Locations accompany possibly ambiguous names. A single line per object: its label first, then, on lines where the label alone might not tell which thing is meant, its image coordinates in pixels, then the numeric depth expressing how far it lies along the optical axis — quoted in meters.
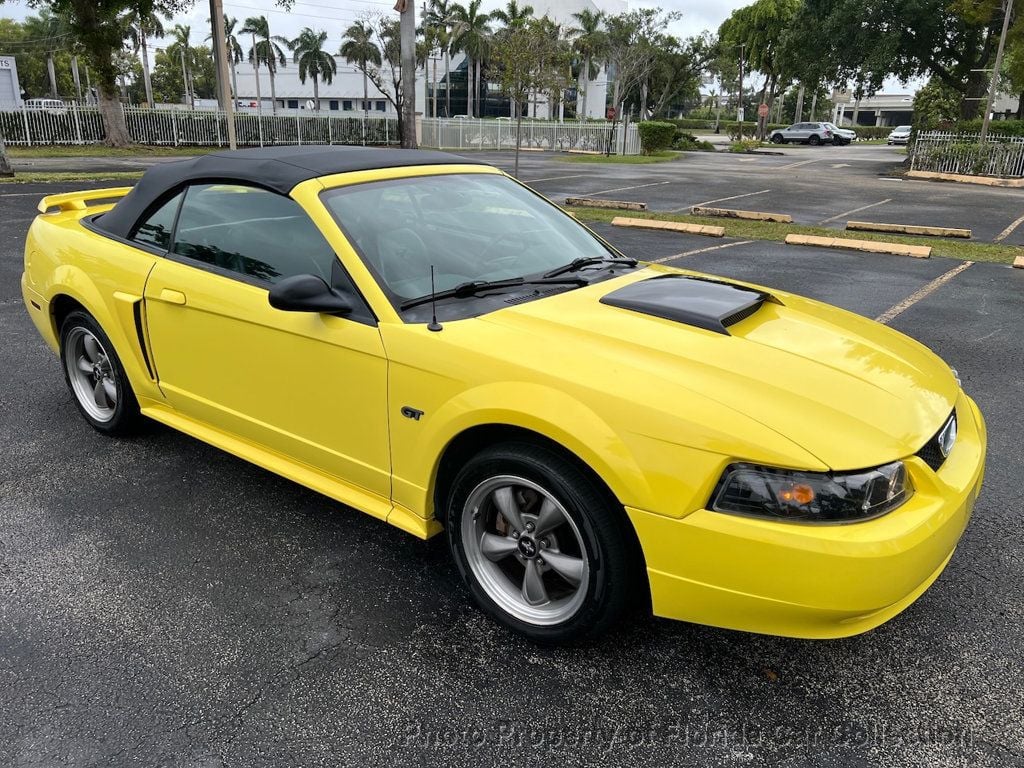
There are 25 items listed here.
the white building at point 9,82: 50.59
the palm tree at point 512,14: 62.29
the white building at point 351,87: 83.94
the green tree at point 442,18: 68.44
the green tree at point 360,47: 69.94
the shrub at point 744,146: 43.32
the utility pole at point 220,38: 20.69
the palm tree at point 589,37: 59.78
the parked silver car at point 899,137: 53.67
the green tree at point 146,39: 65.81
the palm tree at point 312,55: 87.94
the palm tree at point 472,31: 70.38
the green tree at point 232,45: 87.25
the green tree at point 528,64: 24.20
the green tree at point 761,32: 57.69
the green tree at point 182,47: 91.12
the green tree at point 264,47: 84.25
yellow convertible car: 2.14
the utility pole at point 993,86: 24.28
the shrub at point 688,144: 41.87
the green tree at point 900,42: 31.75
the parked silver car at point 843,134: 53.88
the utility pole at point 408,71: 21.77
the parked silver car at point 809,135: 53.47
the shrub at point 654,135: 35.94
